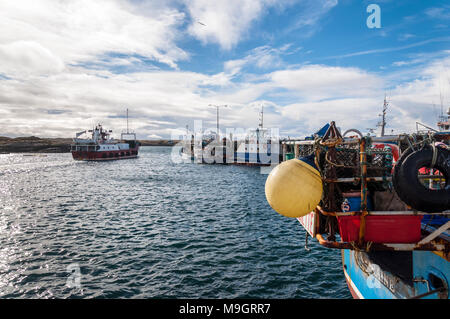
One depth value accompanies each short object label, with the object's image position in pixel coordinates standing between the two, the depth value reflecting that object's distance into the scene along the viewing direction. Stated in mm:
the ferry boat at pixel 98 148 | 84250
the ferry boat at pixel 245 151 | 70775
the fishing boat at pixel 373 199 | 5125
